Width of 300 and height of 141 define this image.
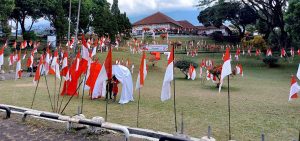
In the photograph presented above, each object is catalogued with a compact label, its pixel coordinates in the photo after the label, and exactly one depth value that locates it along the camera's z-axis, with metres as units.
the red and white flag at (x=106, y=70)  7.50
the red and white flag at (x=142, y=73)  8.10
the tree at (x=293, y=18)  22.70
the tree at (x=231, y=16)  38.38
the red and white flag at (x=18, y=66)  11.81
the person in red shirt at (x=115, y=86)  12.21
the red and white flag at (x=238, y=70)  18.63
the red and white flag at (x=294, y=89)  7.70
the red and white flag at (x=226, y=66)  6.94
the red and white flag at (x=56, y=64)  10.17
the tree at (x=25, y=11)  33.69
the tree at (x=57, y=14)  34.63
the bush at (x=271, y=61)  27.80
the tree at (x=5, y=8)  26.59
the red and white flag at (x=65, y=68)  10.06
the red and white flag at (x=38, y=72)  10.31
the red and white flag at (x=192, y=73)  18.77
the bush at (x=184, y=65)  21.52
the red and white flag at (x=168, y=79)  7.05
